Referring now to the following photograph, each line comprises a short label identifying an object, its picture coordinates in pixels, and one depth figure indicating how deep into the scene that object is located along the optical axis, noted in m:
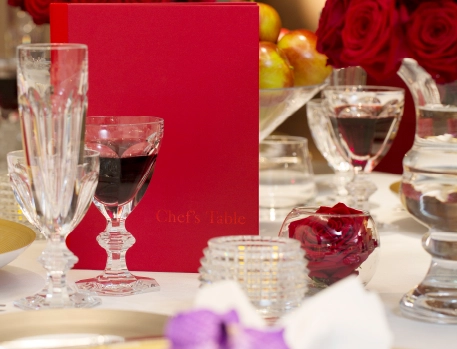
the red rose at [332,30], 1.27
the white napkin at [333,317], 0.96
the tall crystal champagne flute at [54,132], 1.17
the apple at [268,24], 1.56
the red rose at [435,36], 1.20
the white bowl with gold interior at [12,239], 1.29
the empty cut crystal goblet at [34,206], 1.21
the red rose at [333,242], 1.24
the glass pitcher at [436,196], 1.21
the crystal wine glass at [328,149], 1.67
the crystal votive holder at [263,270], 1.15
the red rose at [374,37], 1.22
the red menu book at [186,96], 1.33
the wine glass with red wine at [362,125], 1.56
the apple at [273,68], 1.51
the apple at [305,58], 1.56
